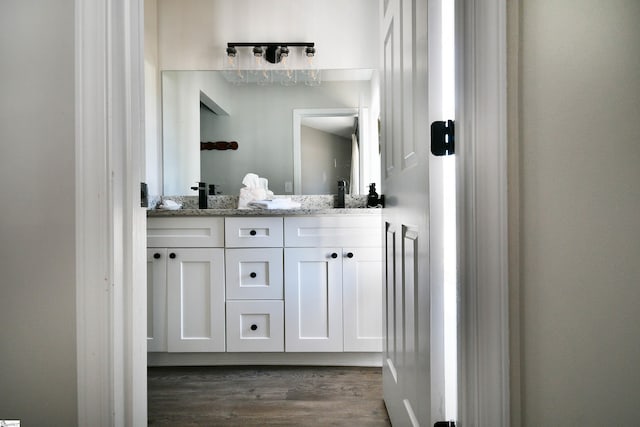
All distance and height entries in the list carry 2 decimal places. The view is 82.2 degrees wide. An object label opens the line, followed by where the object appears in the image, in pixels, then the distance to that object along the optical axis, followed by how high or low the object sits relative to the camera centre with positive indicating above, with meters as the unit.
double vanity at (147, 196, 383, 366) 2.05 -0.39
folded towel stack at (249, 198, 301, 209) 2.25 +0.07
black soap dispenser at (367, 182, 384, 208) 2.30 +0.10
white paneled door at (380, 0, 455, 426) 0.89 -0.01
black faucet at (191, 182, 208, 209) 2.44 +0.14
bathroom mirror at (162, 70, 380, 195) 2.59 +0.60
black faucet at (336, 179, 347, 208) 2.42 +0.14
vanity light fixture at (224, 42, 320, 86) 2.54 +1.06
